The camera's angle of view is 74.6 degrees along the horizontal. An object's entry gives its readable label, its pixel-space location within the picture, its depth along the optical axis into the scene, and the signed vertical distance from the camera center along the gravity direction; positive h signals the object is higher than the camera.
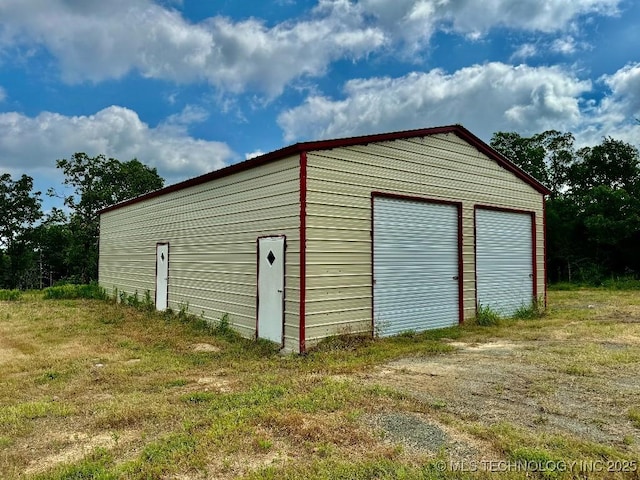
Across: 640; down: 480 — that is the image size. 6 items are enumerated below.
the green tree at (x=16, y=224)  25.28 +2.13
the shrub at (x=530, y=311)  10.70 -1.35
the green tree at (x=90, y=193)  25.84 +4.18
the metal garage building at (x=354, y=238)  7.04 +0.44
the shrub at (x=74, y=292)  16.55 -1.32
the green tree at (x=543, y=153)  26.64 +6.80
